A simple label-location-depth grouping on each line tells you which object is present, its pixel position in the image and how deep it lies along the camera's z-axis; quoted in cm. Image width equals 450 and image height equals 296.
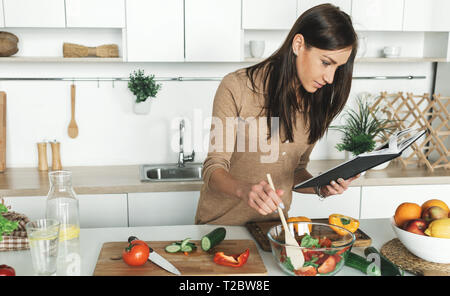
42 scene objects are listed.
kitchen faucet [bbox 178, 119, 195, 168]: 289
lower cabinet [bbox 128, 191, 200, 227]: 245
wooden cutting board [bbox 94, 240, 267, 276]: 122
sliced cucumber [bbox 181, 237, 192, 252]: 135
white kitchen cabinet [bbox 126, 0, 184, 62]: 255
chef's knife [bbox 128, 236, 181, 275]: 121
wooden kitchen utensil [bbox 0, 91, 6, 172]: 277
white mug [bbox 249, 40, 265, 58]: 273
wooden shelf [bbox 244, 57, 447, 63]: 285
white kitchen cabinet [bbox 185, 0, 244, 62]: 259
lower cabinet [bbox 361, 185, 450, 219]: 264
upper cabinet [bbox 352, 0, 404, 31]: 272
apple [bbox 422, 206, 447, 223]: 129
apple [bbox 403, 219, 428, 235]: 127
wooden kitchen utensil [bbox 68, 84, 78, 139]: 287
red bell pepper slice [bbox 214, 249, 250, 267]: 126
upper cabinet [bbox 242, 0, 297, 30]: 262
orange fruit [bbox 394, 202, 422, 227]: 133
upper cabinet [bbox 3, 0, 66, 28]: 249
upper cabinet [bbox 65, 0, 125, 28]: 252
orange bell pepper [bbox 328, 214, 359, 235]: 145
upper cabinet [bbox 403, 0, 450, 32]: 277
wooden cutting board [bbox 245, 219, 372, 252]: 142
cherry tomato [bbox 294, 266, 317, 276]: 117
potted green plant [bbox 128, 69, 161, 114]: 276
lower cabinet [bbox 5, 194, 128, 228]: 238
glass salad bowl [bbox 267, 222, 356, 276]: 116
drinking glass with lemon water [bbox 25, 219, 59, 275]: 113
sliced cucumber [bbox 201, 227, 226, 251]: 135
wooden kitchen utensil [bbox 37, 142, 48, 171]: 279
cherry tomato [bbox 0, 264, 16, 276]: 107
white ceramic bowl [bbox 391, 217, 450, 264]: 122
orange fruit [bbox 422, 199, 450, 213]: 134
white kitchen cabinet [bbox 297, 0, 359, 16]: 265
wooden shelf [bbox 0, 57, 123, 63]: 260
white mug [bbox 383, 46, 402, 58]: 294
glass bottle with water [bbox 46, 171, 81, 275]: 128
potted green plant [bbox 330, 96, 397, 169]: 281
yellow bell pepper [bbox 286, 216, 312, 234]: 140
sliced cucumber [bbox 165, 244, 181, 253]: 135
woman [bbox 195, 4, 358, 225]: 148
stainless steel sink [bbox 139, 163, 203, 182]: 288
